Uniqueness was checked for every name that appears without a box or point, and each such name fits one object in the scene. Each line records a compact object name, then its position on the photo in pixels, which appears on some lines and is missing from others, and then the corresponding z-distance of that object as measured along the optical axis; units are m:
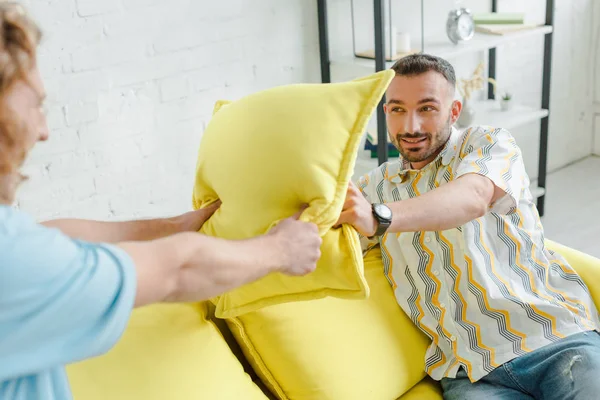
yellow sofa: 1.45
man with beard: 1.66
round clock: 3.15
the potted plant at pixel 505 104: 3.55
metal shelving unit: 2.85
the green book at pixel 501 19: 3.37
